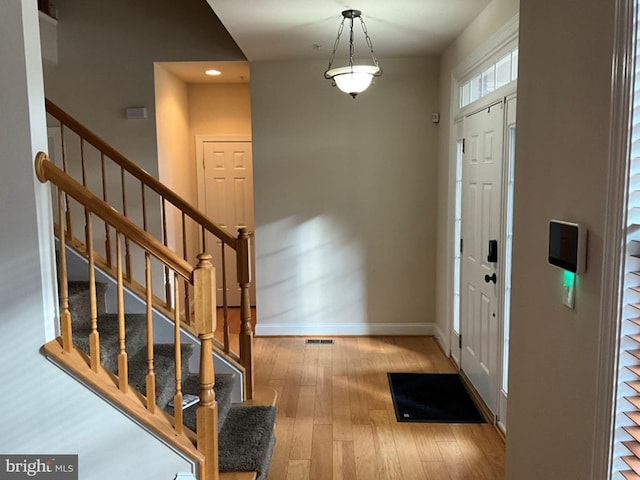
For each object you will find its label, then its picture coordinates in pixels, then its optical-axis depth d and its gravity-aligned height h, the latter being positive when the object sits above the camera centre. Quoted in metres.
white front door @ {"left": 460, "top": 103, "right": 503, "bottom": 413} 3.07 -0.46
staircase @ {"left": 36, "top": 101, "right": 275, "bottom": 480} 2.08 -0.81
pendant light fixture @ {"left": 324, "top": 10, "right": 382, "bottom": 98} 3.37 +0.76
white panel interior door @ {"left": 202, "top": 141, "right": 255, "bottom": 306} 5.73 +0.02
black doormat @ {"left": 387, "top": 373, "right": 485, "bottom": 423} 3.21 -1.51
